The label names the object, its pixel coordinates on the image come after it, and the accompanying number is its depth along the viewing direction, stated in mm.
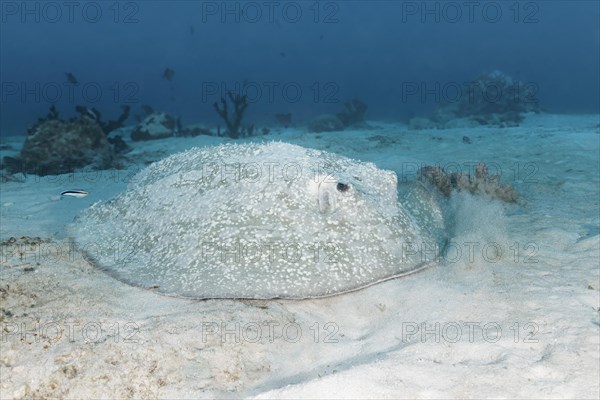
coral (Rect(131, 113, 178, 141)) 16503
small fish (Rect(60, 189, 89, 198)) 6324
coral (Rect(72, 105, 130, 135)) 12998
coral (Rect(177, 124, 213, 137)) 18266
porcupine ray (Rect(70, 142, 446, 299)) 3234
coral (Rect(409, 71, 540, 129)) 22475
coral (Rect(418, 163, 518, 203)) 6312
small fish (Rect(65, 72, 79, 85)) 18562
